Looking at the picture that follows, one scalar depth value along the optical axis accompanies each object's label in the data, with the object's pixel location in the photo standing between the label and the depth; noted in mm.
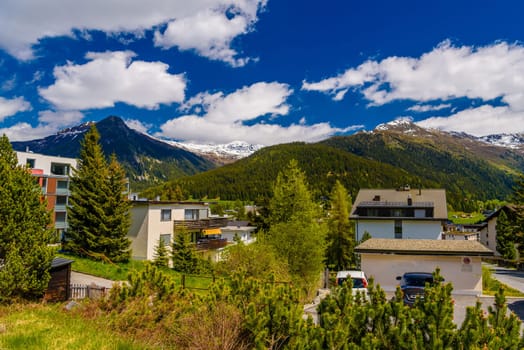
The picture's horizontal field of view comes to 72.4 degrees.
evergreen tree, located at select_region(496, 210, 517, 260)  55562
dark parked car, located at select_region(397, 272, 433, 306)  17227
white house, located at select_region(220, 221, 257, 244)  54906
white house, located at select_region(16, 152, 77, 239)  50203
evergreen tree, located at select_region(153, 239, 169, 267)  31406
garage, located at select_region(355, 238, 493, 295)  23875
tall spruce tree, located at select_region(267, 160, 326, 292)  22141
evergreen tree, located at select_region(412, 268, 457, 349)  5027
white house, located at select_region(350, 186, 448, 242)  43312
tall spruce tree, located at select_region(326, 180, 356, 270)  37156
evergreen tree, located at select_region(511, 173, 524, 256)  47844
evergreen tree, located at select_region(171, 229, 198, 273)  30781
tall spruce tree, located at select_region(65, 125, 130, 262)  27828
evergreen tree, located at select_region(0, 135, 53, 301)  10344
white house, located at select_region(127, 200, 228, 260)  33938
